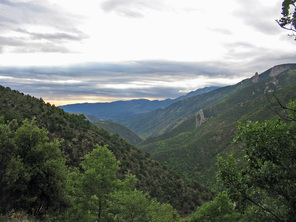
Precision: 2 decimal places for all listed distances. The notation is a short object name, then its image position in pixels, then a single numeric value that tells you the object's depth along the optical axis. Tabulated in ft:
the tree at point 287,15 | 29.25
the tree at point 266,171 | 29.37
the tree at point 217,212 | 75.41
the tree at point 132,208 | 50.70
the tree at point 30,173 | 37.58
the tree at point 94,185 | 52.75
